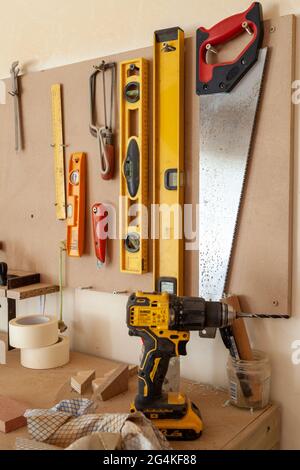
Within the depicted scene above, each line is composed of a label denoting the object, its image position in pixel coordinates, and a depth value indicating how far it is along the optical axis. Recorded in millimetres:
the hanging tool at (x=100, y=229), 1631
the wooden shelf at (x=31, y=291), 1692
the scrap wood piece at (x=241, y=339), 1327
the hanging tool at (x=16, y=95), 1867
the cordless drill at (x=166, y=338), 1183
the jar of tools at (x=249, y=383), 1322
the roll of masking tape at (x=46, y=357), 1630
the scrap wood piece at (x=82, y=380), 1440
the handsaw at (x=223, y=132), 1330
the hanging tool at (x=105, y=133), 1597
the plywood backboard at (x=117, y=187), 1313
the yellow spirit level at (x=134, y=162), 1517
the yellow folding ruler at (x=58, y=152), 1743
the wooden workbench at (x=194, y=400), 1173
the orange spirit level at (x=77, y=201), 1689
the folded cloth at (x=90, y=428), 1054
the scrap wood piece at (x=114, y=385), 1380
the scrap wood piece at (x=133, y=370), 1553
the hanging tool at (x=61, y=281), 1770
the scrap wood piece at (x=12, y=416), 1208
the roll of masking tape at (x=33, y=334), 1595
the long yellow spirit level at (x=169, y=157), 1444
